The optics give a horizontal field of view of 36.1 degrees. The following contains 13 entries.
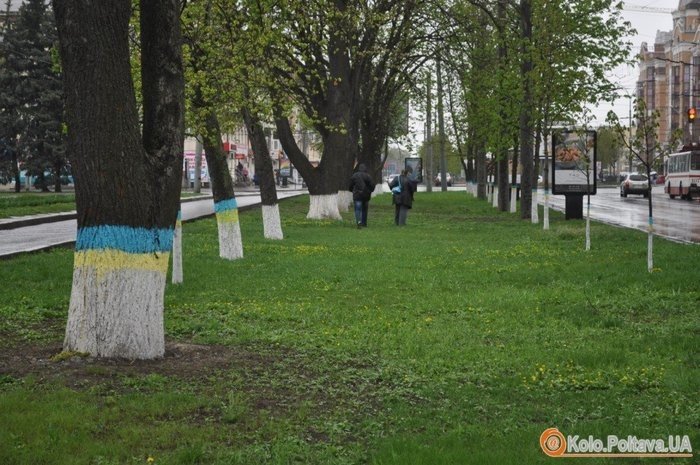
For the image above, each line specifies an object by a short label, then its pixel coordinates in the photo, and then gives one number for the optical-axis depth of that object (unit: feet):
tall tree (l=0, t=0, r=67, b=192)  201.26
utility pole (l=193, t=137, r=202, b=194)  206.39
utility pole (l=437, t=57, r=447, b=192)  164.28
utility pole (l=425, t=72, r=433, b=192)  166.63
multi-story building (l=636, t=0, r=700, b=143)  345.10
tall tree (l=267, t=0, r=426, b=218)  86.50
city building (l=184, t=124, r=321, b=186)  292.40
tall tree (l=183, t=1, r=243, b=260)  51.29
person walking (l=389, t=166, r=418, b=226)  101.22
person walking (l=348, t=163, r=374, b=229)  96.27
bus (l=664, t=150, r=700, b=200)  189.98
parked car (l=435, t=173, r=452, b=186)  392.68
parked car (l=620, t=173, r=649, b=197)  222.89
